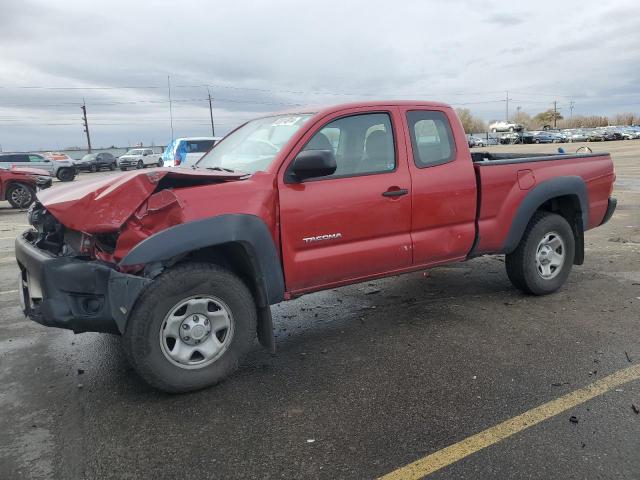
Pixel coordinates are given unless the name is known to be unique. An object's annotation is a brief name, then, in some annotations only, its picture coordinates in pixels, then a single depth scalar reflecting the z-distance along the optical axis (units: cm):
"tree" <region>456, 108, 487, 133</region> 10256
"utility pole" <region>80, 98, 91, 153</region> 6612
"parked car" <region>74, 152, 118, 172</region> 4216
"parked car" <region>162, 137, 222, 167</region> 1906
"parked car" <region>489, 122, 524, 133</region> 9365
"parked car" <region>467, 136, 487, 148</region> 6702
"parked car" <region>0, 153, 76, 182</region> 2916
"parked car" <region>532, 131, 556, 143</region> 6638
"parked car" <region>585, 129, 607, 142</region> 6444
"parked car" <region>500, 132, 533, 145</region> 6719
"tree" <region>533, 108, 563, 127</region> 12653
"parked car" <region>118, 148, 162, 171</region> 4056
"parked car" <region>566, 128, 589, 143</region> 6806
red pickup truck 321
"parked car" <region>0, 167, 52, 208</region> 1454
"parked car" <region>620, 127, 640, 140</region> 6312
